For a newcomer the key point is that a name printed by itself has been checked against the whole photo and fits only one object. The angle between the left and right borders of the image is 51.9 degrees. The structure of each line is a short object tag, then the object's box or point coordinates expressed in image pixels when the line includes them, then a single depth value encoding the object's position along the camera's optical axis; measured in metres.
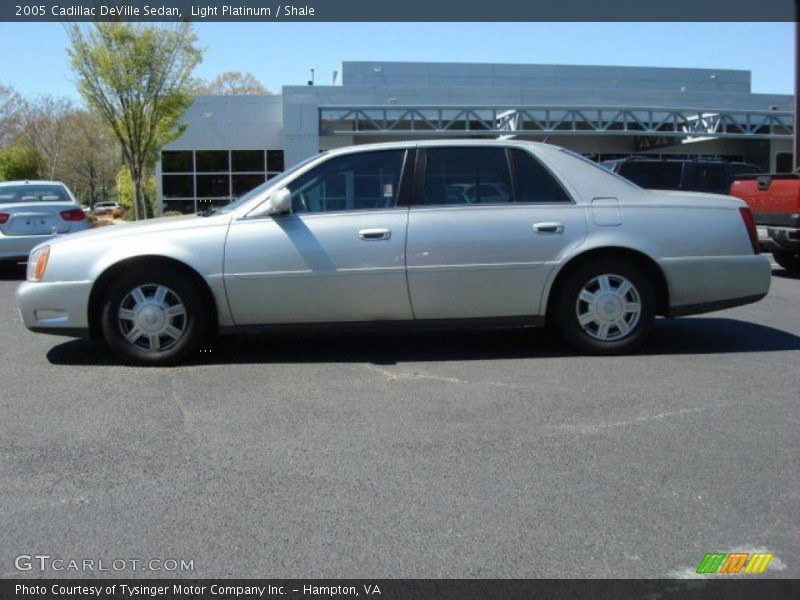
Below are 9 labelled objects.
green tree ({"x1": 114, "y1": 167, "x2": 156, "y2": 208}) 28.57
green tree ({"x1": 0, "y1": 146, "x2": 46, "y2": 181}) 35.66
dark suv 15.47
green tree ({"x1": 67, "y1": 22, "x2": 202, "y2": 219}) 20.61
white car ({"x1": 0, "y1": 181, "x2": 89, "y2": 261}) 11.84
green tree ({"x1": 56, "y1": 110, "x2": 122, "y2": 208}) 46.94
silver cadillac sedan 6.08
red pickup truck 11.23
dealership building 27.44
